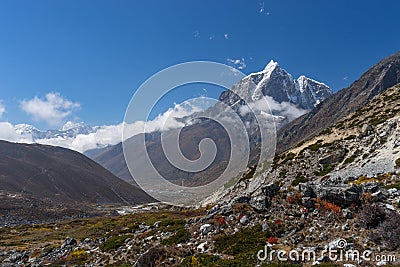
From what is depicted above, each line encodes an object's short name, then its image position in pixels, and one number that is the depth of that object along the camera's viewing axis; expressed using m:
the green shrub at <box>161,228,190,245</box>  19.85
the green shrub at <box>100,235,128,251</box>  23.62
